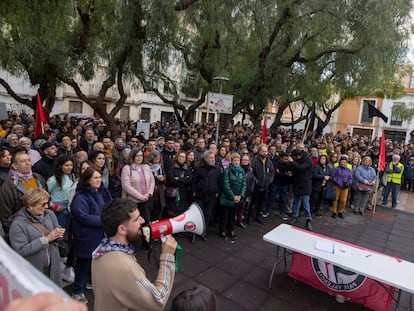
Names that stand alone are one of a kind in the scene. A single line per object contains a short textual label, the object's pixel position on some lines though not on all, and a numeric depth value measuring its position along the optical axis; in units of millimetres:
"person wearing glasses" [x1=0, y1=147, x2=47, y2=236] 3047
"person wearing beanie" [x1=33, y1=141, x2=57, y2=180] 4281
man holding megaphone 1640
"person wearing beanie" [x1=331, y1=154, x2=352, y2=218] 6906
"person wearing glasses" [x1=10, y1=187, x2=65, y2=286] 2518
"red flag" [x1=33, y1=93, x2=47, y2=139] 6696
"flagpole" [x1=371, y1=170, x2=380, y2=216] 7571
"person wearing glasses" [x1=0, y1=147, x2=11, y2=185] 3623
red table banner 3441
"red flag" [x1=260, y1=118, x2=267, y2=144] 8924
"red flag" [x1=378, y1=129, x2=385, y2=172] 7513
